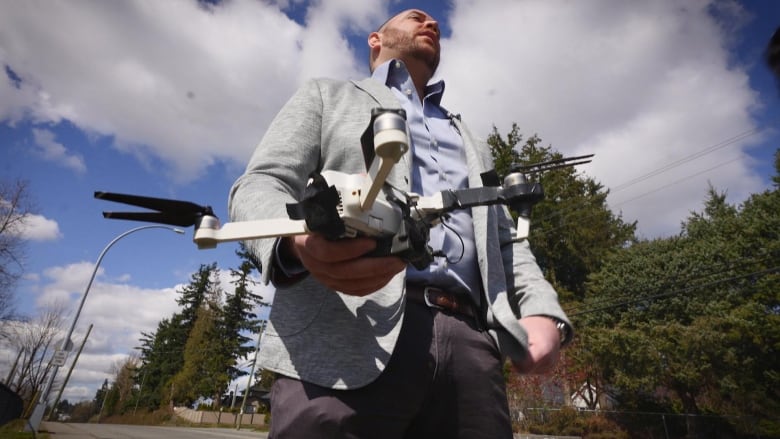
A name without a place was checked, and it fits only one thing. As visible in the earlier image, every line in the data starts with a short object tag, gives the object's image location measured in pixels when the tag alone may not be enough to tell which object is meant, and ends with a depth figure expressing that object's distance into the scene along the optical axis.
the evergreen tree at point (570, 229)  25.88
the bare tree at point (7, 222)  19.39
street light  13.80
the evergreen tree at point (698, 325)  18.78
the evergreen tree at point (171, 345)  50.41
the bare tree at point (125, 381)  56.09
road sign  15.23
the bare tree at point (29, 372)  37.56
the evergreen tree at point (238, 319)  40.62
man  1.08
